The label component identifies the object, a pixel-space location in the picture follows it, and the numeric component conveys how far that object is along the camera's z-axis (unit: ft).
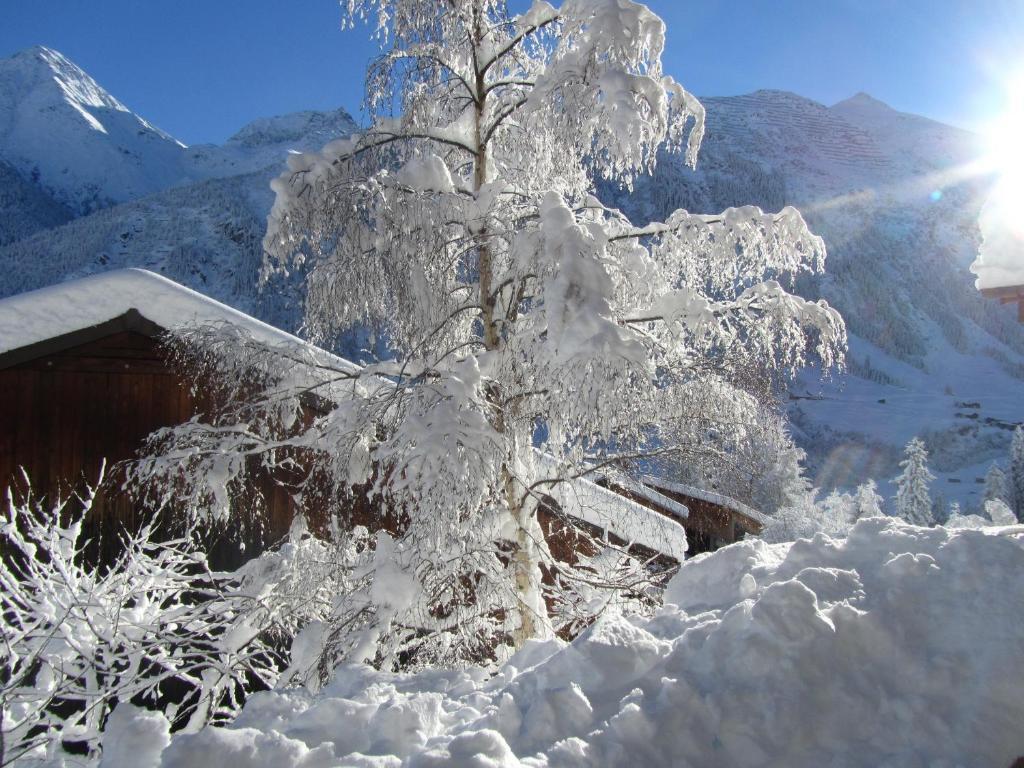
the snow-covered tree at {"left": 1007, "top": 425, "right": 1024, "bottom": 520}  143.13
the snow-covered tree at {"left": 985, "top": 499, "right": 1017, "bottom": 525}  106.32
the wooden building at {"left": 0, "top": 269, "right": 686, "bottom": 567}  22.18
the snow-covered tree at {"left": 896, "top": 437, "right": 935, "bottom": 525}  139.74
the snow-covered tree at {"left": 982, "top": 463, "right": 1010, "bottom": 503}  146.72
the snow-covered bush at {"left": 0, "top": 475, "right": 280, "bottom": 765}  11.94
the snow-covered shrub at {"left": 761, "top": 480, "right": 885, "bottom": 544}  87.81
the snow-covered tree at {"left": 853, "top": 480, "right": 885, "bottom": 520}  134.00
